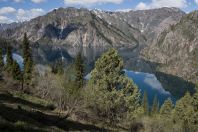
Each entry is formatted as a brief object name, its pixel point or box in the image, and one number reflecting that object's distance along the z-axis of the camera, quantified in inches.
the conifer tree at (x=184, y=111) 1988.7
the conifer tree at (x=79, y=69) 2507.5
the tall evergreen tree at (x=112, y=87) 1118.3
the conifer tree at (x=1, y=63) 2581.0
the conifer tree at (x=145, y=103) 3343.3
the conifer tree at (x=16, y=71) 2465.4
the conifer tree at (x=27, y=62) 2507.5
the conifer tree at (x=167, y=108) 2979.6
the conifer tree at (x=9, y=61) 2532.6
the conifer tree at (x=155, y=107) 3346.4
